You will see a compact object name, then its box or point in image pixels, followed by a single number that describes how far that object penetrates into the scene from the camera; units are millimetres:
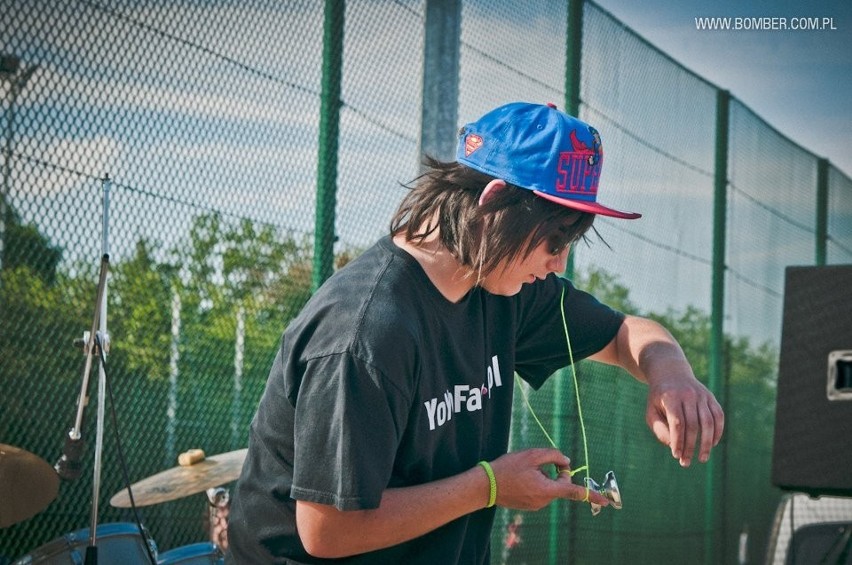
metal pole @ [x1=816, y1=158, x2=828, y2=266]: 11344
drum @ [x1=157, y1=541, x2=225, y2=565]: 4117
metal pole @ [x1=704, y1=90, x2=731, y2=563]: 8711
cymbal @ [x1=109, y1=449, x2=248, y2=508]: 4062
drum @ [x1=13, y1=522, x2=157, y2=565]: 3758
